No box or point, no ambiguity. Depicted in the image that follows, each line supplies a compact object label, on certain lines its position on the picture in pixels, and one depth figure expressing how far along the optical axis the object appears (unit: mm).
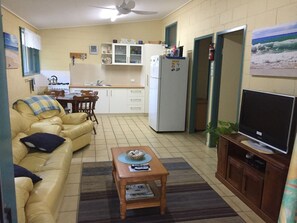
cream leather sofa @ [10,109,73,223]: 1674
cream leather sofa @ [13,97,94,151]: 3740
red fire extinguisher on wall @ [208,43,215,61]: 4334
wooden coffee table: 2354
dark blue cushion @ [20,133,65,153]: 2963
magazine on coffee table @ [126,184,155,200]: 2512
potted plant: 3328
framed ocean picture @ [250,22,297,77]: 2590
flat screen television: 2352
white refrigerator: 5298
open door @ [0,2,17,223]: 637
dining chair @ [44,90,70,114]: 5311
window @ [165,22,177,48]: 6865
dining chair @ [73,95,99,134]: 5168
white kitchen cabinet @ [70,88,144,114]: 7074
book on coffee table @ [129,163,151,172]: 2471
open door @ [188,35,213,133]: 5374
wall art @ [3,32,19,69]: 4364
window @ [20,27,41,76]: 5450
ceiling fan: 4383
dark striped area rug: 2436
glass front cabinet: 7211
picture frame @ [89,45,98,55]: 7371
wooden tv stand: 2303
